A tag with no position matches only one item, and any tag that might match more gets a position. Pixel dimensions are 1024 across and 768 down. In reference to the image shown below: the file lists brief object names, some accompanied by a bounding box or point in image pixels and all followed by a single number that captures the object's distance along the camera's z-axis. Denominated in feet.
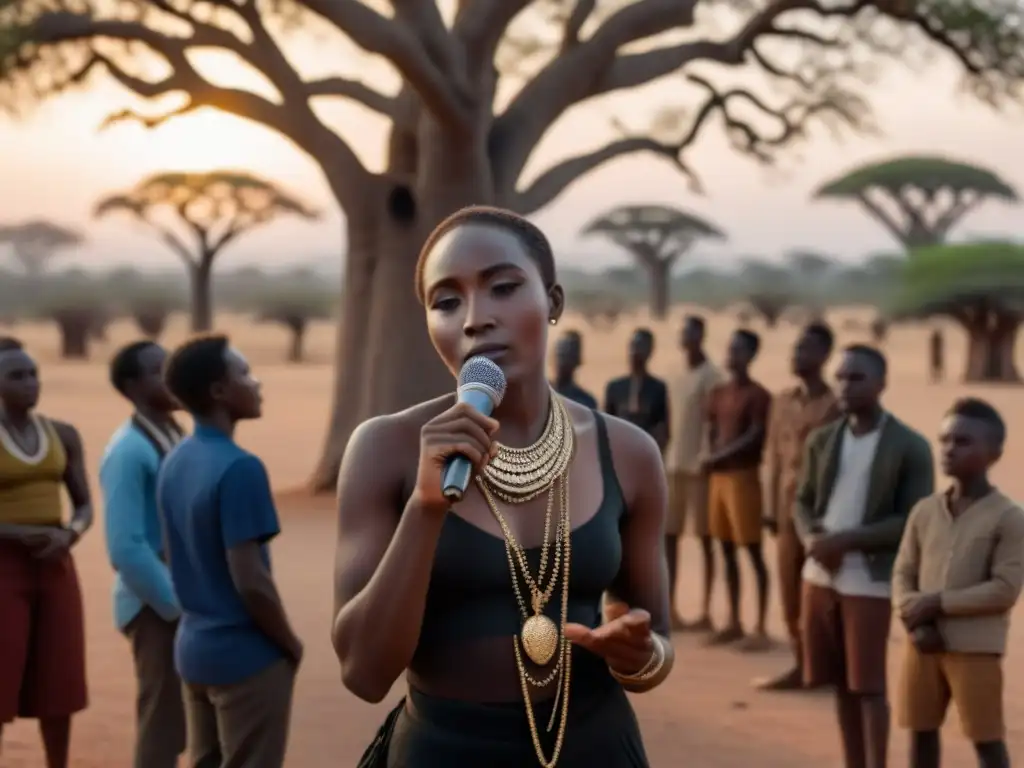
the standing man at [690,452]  27.78
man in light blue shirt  15.81
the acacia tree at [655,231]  196.85
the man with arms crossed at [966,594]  15.15
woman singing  7.44
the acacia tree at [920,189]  155.12
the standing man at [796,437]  22.52
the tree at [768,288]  206.90
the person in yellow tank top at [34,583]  17.04
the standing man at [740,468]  26.16
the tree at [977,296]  104.01
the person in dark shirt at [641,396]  28.58
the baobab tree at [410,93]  43.11
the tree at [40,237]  234.17
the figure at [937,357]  110.22
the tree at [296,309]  152.25
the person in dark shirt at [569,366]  28.55
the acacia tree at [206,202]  152.15
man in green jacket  17.49
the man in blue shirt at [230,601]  13.42
